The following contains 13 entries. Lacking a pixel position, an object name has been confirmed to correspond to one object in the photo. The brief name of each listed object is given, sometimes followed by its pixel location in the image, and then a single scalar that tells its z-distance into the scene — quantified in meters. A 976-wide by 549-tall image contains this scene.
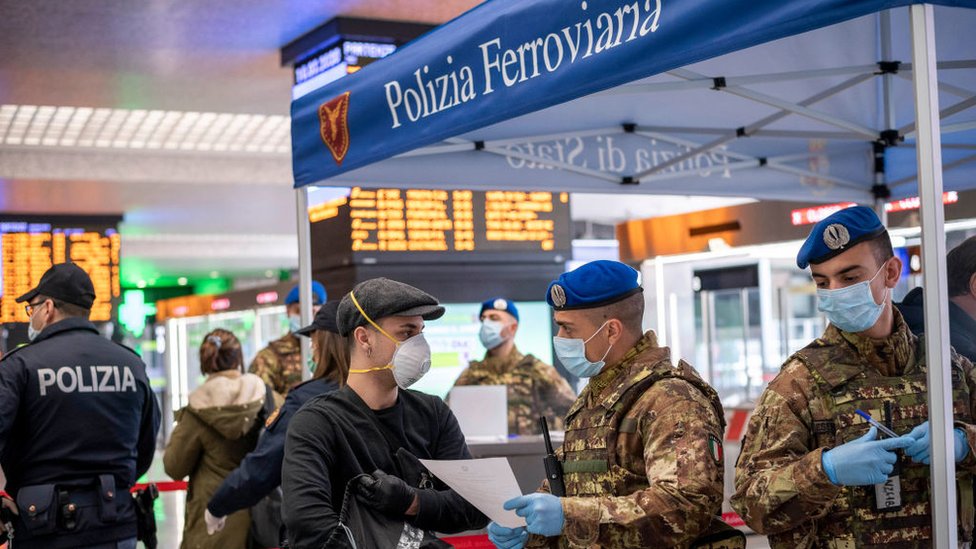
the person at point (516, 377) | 6.68
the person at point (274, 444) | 3.62
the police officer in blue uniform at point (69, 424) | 3.97
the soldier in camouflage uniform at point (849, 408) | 2.48
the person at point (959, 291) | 2.87
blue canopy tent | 2.43
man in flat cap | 2.48
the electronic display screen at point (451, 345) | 8.12
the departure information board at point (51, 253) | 12.94
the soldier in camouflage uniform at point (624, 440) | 2.34
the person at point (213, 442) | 5.00
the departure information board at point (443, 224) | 7.91
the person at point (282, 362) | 7.19
